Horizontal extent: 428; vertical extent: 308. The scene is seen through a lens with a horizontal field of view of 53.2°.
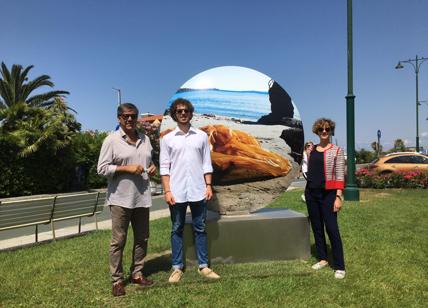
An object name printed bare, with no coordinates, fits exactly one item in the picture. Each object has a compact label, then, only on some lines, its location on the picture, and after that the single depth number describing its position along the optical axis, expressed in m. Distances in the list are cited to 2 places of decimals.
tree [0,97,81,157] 17.16
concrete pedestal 4.93
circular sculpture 5.07
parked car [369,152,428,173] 17.33
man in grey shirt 4.06
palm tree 24.80
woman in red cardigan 4.59
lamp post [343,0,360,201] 12.06
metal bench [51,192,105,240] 7.52
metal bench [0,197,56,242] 6.58
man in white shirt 4.27
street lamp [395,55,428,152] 27.25
